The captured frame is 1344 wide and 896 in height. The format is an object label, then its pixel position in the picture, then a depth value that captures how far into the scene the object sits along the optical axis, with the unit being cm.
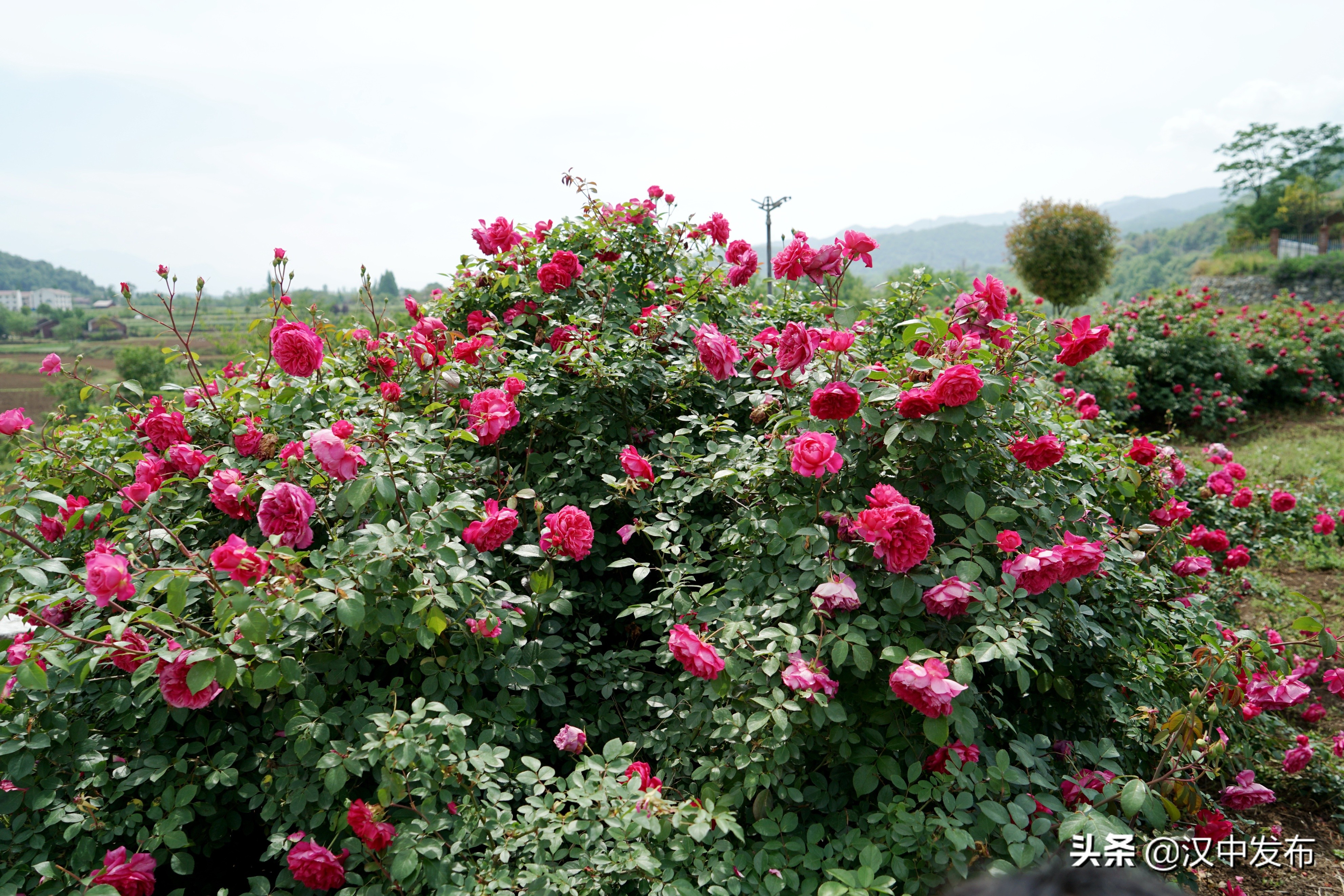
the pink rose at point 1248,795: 206
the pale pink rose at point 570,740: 157
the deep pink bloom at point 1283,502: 364
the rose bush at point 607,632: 137
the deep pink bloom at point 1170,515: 240
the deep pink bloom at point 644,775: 144
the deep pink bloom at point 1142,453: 226
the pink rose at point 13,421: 186
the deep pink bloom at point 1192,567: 242
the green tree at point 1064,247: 1542
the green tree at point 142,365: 2111
